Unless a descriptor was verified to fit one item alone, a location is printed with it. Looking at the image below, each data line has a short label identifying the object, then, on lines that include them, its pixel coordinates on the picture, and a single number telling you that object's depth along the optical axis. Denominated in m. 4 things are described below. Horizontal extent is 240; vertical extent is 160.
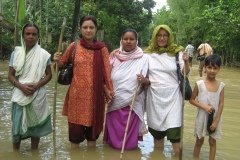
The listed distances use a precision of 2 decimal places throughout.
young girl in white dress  3.60
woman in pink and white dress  3.98
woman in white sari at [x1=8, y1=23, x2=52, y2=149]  3.72
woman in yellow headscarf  3.90
